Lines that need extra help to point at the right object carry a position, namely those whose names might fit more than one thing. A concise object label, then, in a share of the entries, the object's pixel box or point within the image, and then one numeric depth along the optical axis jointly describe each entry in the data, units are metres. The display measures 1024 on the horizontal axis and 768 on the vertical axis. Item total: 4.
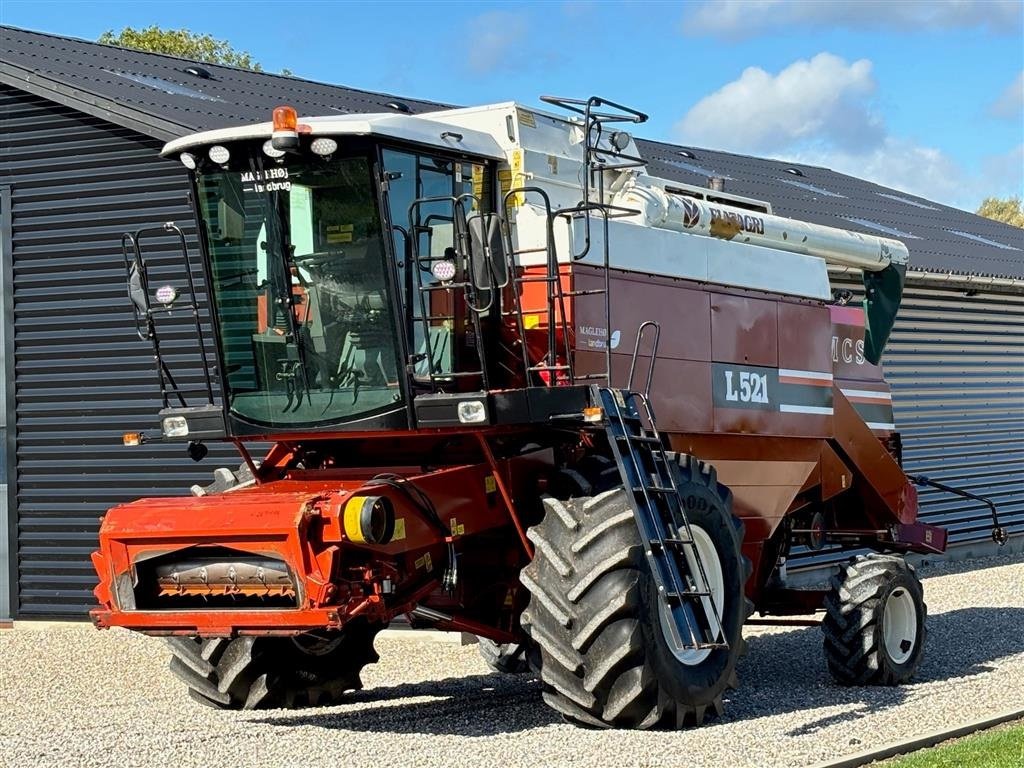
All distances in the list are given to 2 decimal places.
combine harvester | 8.91
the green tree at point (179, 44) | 46.47
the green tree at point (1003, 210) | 82.04
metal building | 15.75
